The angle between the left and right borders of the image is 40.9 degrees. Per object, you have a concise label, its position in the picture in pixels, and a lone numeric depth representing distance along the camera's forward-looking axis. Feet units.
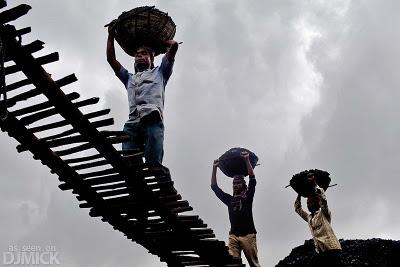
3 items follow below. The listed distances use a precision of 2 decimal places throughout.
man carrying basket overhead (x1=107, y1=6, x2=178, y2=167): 19.49
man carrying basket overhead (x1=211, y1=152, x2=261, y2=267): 26.10
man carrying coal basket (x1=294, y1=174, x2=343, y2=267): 23.84
